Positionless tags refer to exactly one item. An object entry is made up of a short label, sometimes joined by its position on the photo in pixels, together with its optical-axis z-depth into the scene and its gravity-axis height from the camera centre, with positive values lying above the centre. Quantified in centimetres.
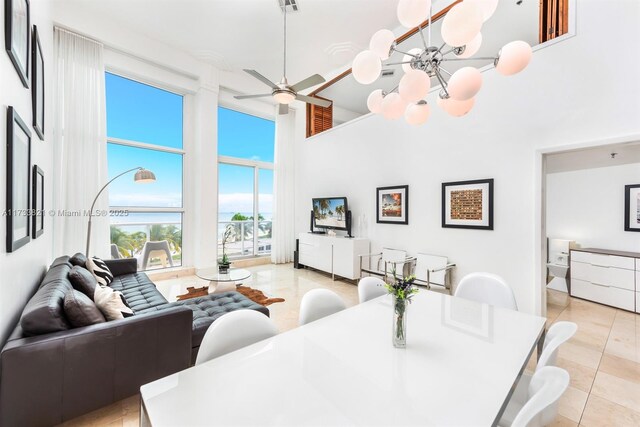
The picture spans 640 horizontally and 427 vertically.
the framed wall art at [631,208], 338 +8
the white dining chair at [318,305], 163 -59
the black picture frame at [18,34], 144 +111
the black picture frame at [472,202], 321 +15
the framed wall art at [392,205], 414 +15
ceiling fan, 295 +145
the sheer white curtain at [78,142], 371 +105
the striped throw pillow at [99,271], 268 -62
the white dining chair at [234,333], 121 -59
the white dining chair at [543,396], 77 -56
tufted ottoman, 204 -86
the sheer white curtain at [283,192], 625 +52
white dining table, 82 -63
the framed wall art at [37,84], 220 +116
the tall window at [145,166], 442 +84
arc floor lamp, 358 +50
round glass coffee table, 333 -84
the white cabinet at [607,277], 318 -81
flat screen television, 514 +1
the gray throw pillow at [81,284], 201 -55
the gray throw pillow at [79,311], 156 -60
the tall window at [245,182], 576 +72
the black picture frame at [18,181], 147 +20
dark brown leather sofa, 133 -85
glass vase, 123 -50
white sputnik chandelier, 128 +90
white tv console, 460 -75
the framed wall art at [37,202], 213 +9
